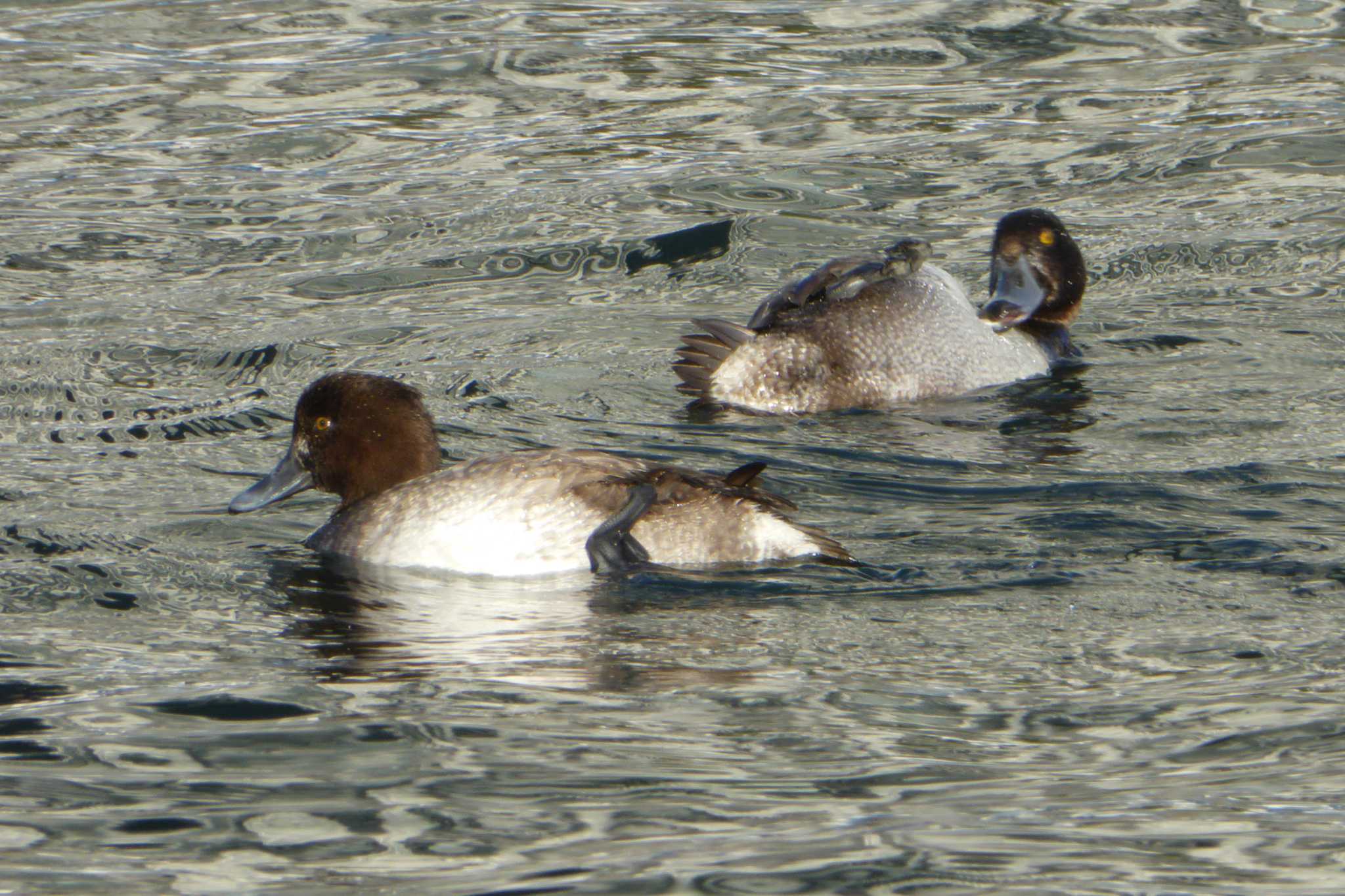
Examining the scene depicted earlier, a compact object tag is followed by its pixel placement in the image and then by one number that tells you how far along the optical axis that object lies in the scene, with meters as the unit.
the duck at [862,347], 17.48
